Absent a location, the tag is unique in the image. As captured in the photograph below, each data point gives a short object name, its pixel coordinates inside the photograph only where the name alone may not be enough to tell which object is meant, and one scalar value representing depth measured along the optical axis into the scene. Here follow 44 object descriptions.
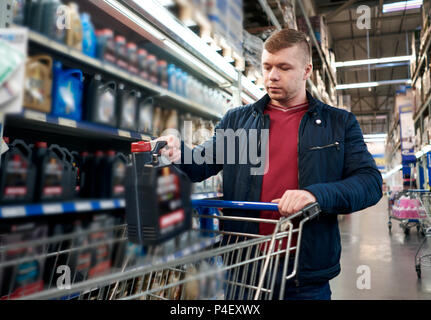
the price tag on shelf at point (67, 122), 1.55
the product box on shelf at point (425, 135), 6.52
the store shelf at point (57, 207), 1.30
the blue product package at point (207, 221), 2.80
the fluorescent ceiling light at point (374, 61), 8.38
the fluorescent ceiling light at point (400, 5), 6.55
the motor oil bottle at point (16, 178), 1.40
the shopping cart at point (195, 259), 0.67
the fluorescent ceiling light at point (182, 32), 2.01
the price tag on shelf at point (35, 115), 1.39
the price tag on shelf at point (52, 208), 1.38
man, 1.32
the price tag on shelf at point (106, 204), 1.59
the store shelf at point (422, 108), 6.19
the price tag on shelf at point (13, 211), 1.26
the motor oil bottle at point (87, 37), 1.85
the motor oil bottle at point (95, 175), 1.98
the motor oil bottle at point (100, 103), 1.89
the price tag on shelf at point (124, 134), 1.95
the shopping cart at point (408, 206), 4.93
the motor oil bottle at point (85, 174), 1.98
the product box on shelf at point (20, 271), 1.45
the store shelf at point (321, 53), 6.08
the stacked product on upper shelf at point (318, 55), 5.81
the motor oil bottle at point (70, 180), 1.67
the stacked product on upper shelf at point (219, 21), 2.17
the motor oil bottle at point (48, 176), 1.54
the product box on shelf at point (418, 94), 7.38
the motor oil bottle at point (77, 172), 1.95
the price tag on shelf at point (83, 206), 1.48
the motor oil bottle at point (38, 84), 1.46
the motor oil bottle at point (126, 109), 2.09
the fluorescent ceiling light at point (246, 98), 3.80
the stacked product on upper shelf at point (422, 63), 5.99
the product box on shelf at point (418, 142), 7.65
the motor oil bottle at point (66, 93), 1.66
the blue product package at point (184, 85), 2.77
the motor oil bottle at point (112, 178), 1.95
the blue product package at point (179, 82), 2.69
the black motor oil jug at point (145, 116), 2.29
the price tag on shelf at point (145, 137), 2.17
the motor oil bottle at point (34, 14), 1.58
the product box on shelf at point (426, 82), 6.00
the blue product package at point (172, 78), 2.60
